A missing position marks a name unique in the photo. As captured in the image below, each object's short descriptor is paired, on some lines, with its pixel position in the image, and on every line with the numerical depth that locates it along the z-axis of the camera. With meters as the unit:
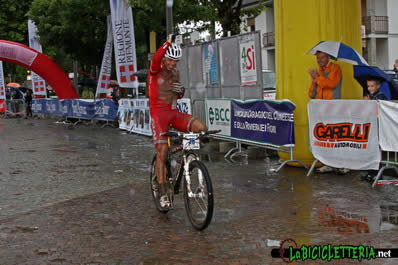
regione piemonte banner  21.69
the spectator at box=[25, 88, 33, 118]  38.28
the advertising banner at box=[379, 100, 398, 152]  8.68
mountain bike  6.50
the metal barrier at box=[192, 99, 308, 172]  11.03
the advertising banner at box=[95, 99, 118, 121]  24.60
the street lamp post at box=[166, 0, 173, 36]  17.69
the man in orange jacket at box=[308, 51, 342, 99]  10.60
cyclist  7.33
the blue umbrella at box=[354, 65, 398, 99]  9.62
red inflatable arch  32.22
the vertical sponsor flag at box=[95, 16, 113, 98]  28.02
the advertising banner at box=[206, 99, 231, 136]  13.63
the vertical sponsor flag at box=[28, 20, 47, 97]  36.31
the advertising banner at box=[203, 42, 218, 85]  15.16
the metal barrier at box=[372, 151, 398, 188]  8.91
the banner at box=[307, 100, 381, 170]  9.20
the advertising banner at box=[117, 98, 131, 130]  21.91
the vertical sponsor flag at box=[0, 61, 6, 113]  37.22
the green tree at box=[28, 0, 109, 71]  29.77
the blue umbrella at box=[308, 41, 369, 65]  10.08
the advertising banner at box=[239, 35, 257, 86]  13.21
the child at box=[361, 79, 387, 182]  9.50
